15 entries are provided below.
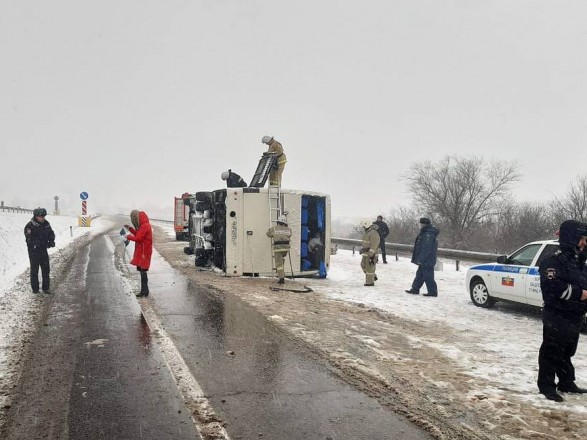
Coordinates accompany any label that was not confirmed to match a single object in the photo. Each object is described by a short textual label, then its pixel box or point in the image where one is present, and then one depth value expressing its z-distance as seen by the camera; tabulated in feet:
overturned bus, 40.01
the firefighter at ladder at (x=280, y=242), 37.29
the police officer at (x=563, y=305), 14.34
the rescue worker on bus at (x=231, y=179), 45.37
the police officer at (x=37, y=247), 30.42
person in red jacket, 30.40
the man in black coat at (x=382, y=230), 56.80
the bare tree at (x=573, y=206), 113.36
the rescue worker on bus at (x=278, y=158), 44.65
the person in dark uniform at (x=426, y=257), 34.55
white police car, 26.45
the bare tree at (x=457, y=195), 141.79
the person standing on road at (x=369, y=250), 37.73
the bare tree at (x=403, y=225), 131.08
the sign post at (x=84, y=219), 126.82
